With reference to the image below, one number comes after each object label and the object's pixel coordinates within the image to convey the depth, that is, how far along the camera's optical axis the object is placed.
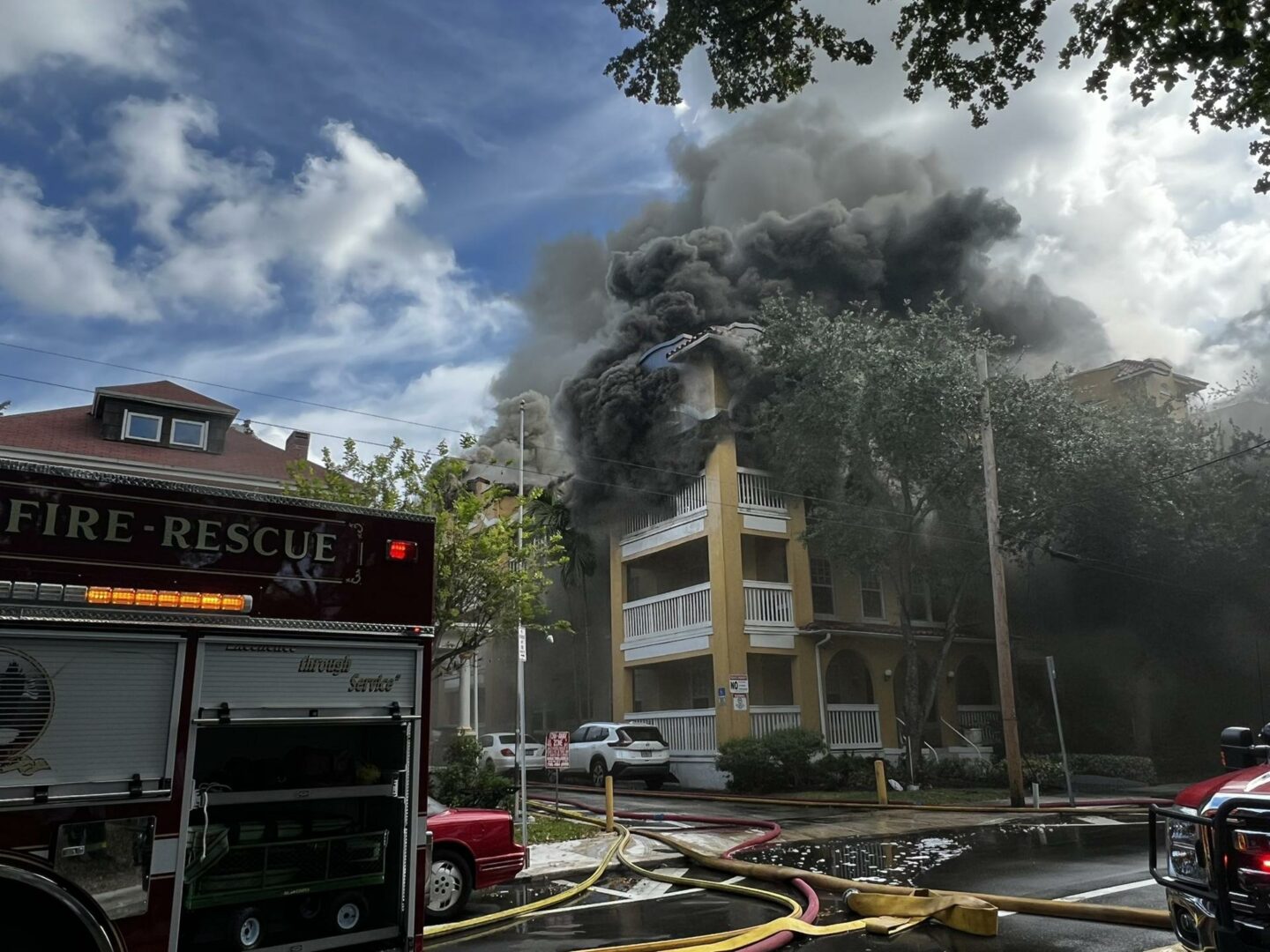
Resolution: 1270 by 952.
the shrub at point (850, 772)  20.59
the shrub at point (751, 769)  20.30
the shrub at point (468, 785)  13.29
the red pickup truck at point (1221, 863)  3.38
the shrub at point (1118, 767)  21.69
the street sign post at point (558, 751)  12.78
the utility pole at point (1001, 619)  17.06
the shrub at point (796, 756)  20.42
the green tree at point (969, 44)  7.20
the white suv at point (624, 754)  21.97
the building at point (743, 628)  22.86
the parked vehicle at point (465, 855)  7.68
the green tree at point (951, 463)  21.38
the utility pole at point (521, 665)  11.84
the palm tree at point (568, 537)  28.75
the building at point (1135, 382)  30.17
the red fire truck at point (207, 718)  4.06
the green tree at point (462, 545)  13.31
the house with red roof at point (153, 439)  22.94
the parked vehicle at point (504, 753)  23.81
